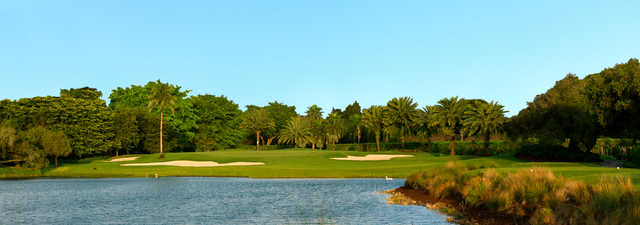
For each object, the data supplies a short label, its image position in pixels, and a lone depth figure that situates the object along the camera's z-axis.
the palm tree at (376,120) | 109.50
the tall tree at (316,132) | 129.05
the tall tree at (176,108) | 110.44
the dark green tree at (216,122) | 122.38
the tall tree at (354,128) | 144.12
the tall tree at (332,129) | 130.00
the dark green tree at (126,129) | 91.31
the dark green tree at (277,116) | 148.50
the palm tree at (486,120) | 82.75
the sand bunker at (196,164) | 64.20
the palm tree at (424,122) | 99.25
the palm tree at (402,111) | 105.38
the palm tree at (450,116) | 88.44
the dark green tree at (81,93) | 116.93
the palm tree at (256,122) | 129.50
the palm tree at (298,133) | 129.50
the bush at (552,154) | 57.47
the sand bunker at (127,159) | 74.19
